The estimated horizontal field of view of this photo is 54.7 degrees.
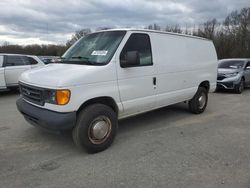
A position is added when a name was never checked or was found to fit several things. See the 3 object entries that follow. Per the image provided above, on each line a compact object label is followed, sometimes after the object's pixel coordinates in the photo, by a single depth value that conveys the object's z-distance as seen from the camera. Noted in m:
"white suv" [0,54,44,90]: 9.77
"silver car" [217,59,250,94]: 11.02
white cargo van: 3.80
